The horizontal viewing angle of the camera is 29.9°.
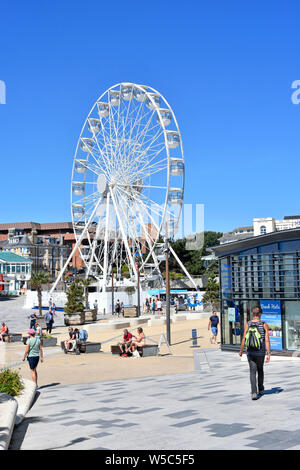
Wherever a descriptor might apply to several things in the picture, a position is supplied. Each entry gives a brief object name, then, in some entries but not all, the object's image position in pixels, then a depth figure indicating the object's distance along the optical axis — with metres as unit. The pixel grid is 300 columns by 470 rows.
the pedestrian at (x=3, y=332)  28.90
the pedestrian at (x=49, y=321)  33.09
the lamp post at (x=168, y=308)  23.88
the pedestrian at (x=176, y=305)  49.16
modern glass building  17.43
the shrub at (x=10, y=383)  10.63
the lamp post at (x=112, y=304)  52.84
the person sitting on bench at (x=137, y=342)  20.00
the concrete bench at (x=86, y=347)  21.94
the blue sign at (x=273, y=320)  17.62
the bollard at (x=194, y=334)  24.94
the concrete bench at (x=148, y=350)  20.09
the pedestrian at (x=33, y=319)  28.40
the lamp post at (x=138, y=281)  46.33
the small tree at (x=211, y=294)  48.11
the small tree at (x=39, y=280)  44.80
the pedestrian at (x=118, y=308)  47.69
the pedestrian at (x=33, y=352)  12.95
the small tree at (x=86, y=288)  50.19
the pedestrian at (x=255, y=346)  9.70
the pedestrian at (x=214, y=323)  23.47
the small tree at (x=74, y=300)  39.78
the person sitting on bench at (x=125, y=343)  20.22
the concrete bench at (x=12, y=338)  29.00
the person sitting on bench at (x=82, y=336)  22.76
